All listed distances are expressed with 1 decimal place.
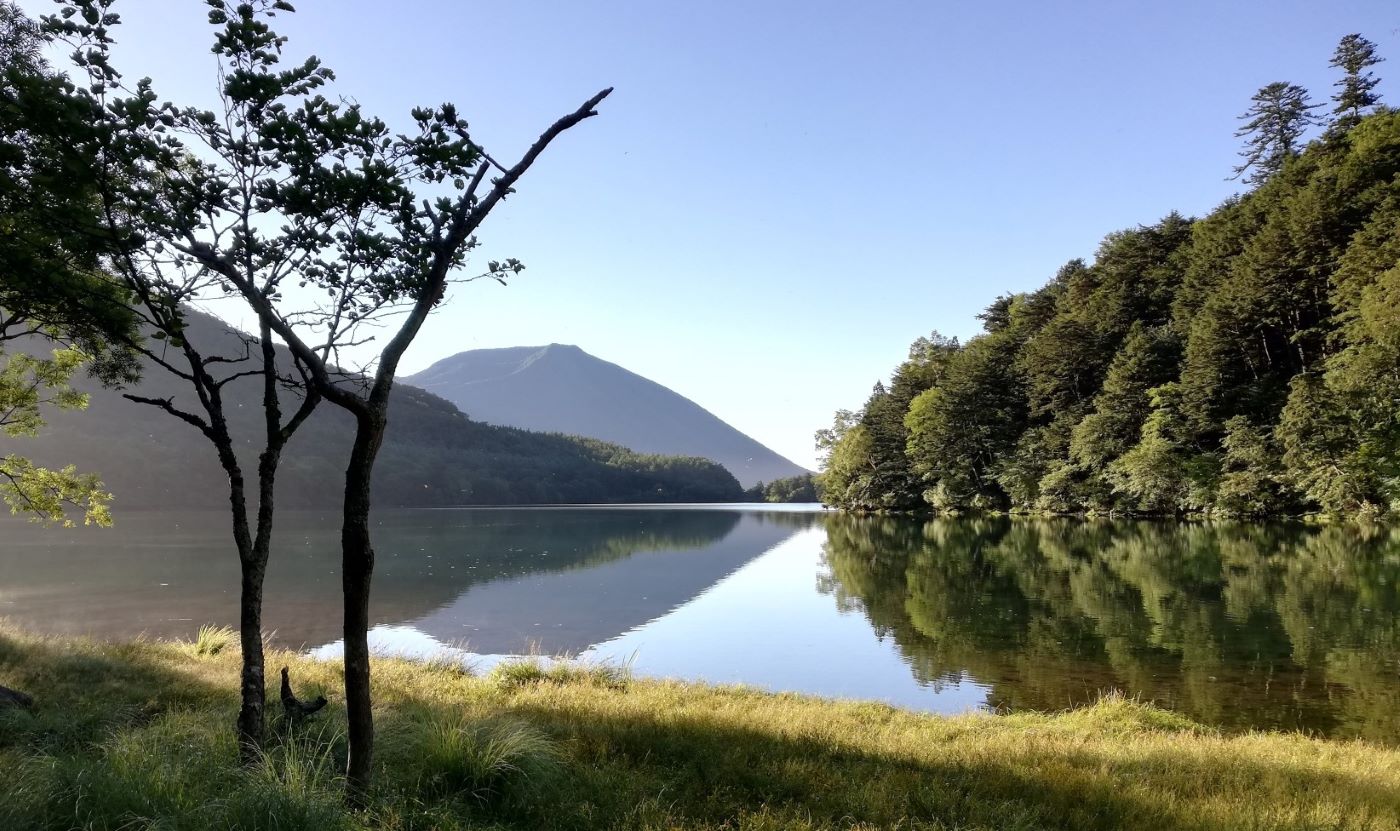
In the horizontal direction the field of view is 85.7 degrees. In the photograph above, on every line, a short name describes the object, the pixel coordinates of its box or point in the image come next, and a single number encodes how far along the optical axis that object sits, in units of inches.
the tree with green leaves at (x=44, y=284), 259.9
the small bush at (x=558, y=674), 553.6
